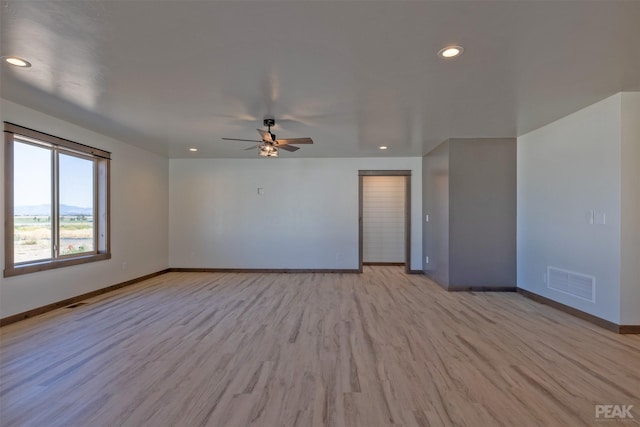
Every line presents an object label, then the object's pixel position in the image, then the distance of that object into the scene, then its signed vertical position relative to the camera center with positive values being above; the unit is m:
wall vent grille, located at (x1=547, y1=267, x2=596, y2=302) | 3.49 -0.87
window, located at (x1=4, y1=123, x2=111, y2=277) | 3.45 +0.15
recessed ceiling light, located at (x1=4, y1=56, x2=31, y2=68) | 2.36 +1.23
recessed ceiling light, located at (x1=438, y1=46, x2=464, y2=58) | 2.20 +1.23
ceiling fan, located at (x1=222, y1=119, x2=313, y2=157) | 3.69 +0.93
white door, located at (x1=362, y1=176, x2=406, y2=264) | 7.71 -0.13
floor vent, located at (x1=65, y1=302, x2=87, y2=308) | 4.06 -1.27
